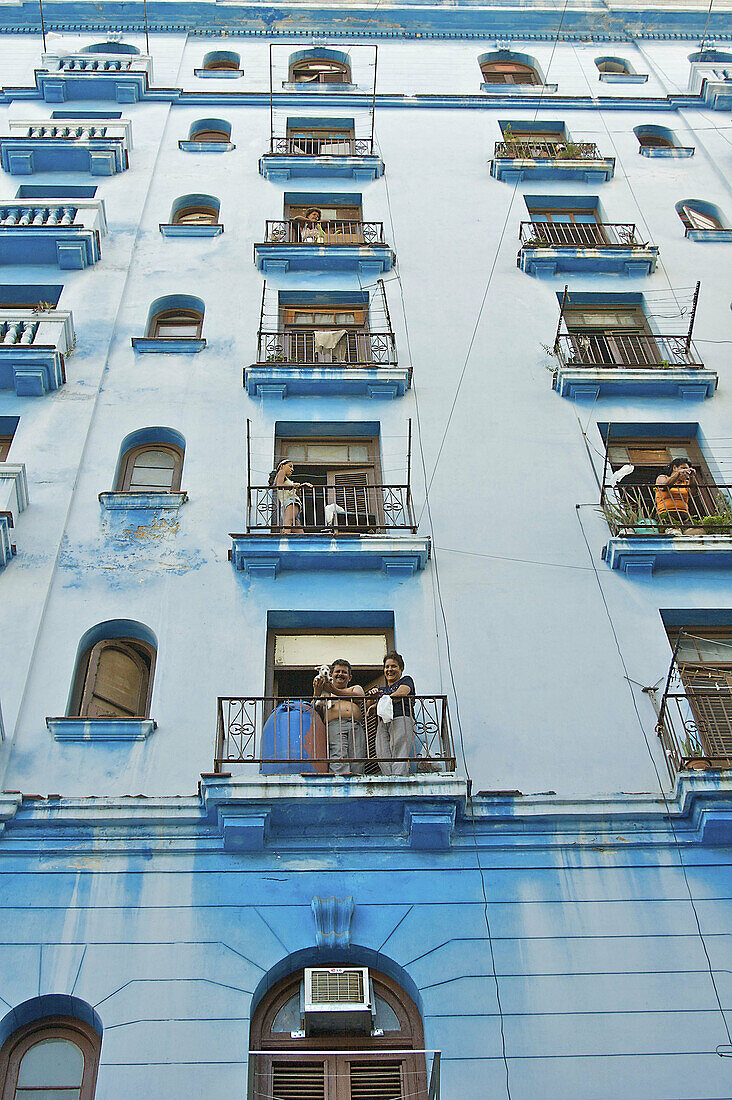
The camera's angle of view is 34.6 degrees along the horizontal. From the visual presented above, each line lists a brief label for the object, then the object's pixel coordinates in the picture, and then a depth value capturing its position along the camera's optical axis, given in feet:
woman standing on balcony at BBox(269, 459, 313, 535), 53.06
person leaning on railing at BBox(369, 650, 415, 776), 42.68
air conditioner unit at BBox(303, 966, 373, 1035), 37.73
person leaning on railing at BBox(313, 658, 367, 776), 42.88
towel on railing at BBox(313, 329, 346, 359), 64.23
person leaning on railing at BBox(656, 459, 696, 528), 53.83
